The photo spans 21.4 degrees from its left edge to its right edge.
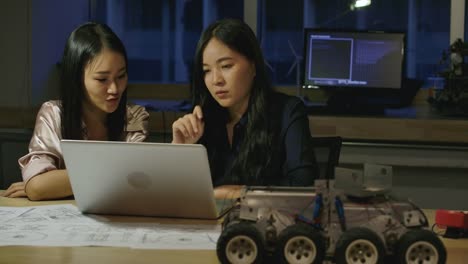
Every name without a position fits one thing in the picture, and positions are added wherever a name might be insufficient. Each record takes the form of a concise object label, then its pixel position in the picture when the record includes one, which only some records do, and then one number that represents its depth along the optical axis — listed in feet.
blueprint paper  7.90
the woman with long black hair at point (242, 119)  9.74
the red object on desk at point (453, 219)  8.24
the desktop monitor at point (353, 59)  14.55
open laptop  8.13
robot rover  7.13
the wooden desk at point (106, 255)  7.57
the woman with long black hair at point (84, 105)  9.80
